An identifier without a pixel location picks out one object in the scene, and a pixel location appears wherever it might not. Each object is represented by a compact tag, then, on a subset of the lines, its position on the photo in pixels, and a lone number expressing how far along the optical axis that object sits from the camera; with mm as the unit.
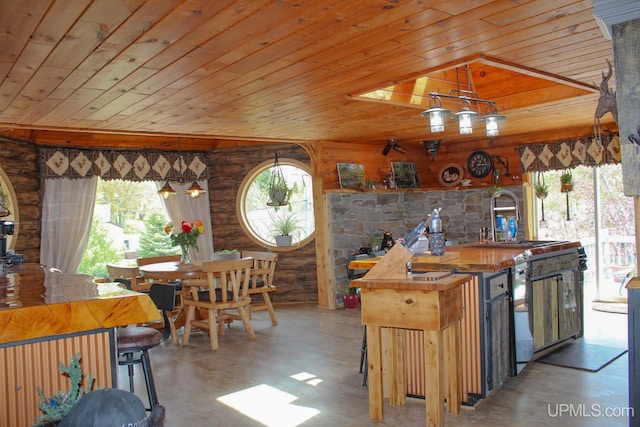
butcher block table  2961
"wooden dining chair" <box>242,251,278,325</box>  6109
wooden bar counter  1857
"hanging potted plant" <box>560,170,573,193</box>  6953
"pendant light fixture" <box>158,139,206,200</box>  6635
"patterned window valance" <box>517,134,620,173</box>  6629
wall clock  7688
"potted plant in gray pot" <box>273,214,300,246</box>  7677
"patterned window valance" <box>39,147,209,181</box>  6660
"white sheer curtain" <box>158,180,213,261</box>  7656
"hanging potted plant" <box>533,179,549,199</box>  7172
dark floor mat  4219
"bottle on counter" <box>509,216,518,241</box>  4945
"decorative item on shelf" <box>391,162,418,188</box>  7895
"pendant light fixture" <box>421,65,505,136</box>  3568
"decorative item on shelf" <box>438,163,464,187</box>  7983
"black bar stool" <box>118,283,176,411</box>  2797
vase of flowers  5746
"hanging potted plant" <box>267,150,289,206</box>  7477
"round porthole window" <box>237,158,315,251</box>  7770
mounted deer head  2430
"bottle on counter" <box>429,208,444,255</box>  3852
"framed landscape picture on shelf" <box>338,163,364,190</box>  7180
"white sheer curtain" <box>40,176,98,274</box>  6562
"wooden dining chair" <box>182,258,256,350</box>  5230
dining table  5217
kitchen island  3467
